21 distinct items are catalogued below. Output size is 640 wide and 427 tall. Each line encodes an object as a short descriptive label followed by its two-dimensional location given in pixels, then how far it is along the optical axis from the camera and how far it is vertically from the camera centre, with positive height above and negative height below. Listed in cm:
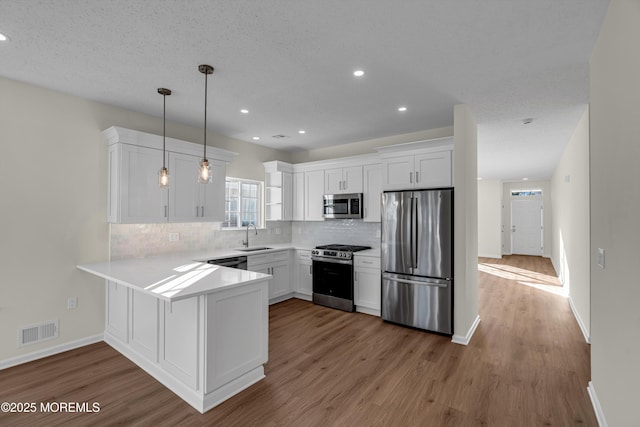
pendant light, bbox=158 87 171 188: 294 +90
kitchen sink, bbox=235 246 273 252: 490 -52
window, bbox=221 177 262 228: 518 +27
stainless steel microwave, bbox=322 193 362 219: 490 +21
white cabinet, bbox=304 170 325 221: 541 +43
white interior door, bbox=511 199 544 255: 1073 -28
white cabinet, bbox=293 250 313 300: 519 -99
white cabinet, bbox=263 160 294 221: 558 +49
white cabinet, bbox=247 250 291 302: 468 -82
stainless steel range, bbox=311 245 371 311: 467 -91
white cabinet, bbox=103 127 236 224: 347 +44
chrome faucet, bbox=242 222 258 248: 524 -44
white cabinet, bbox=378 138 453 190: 382 +71
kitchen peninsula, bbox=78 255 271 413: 233 -94
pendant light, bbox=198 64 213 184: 270 +45
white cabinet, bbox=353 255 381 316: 447 -99
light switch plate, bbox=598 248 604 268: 215 -27
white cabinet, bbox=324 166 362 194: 495 +64
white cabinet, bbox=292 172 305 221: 567 +41
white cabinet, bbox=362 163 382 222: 473 +42
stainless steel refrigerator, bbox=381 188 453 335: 371 -52
